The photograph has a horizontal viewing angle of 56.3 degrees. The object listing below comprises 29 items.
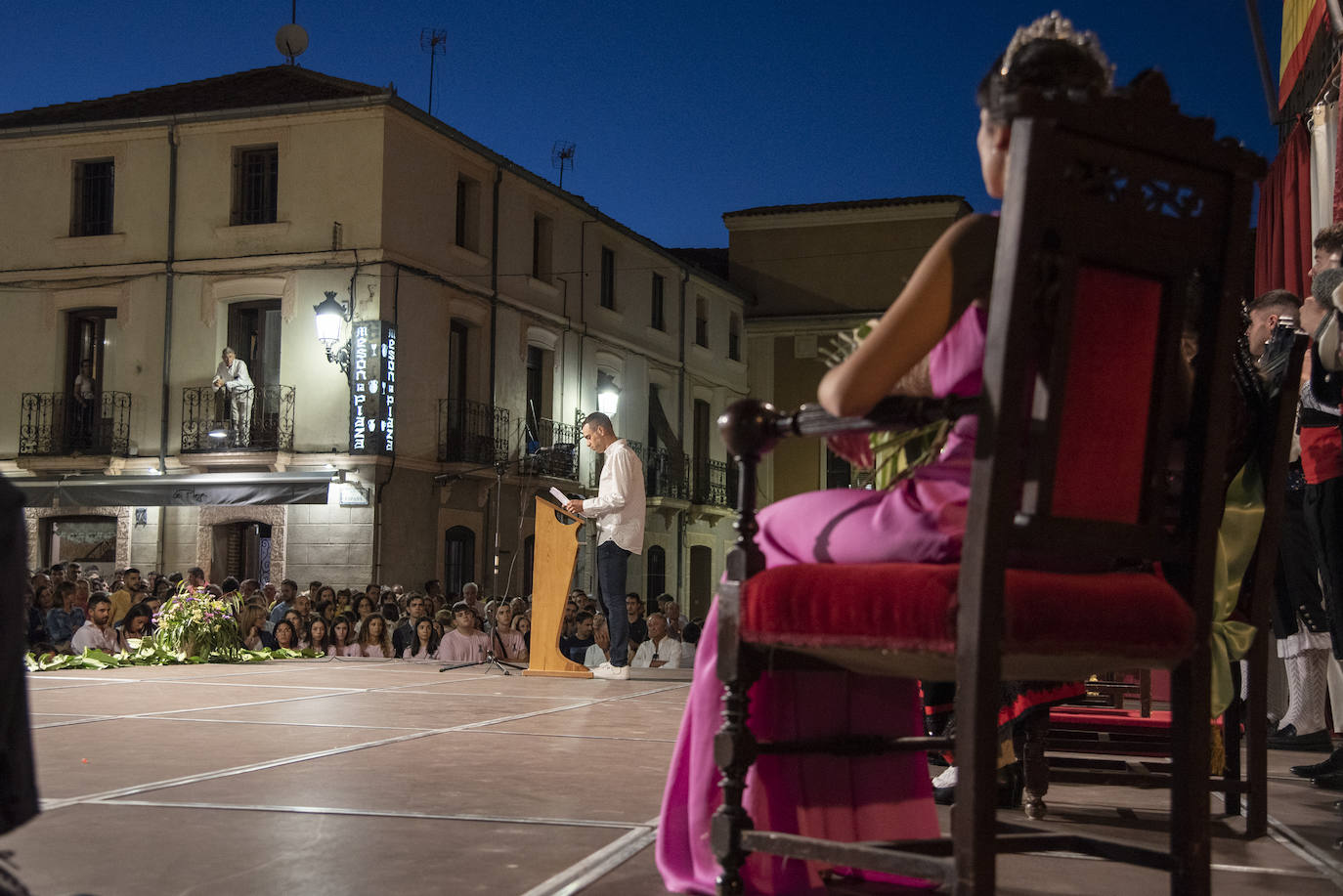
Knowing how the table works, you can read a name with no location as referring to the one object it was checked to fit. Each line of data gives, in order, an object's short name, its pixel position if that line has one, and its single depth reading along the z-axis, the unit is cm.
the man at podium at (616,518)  782
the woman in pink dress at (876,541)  189
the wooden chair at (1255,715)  282
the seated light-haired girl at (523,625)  1235
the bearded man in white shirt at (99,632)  995
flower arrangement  894
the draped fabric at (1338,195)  537
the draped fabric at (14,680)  154
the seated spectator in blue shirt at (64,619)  1048
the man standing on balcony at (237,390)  1892
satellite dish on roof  2236
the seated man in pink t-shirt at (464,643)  1072
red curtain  678
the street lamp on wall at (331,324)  1859
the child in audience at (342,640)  1177
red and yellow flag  652
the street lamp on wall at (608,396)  2292
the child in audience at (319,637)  1174
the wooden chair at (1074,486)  175
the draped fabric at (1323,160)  639
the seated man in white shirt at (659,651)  1148
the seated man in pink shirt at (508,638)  1146
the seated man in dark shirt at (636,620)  1293
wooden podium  791
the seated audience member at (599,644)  1137
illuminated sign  1844
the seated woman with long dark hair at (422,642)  1184
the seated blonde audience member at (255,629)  1086
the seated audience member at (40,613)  994
